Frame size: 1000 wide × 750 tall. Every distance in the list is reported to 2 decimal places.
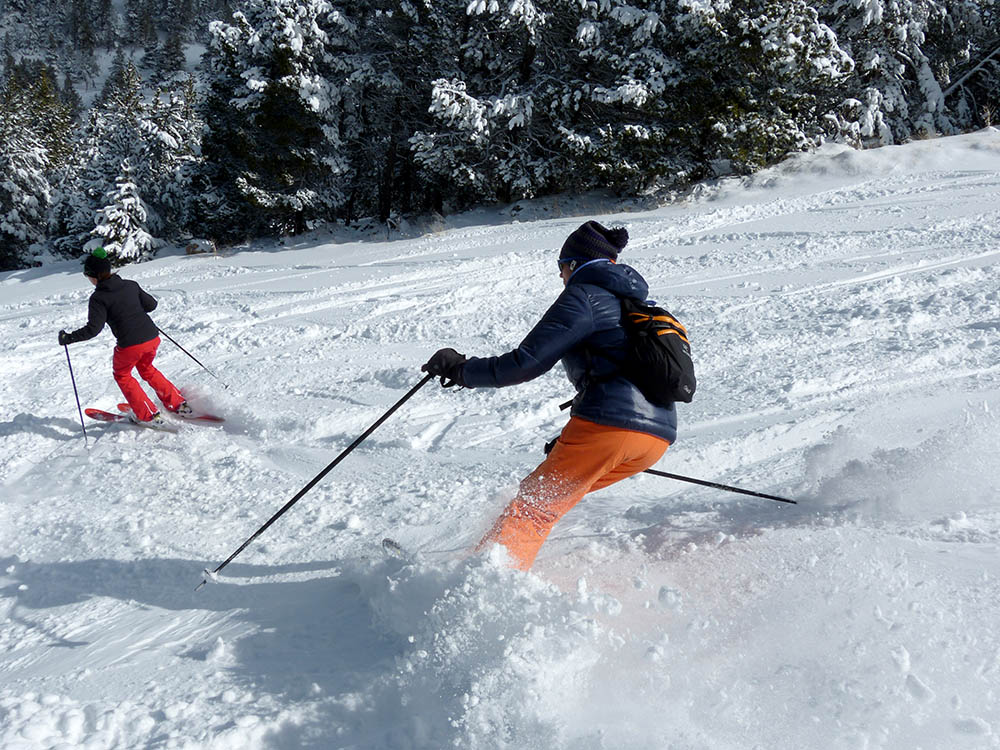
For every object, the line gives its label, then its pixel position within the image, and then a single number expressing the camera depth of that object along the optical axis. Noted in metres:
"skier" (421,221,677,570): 2.74
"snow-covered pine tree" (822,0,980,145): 16.36
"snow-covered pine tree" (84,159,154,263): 20.23
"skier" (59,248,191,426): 5.86
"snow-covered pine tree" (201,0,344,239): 17.23
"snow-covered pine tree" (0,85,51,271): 31.00
